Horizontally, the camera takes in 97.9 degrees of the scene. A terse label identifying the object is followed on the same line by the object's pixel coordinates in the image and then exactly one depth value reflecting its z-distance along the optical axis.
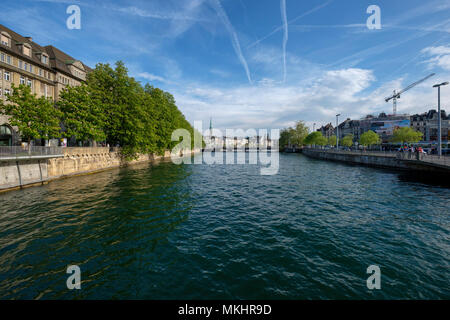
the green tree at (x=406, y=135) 60.28
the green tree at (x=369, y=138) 68.38
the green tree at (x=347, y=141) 93.38
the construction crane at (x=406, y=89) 101.99
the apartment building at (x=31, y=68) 33.34
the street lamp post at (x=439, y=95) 30.33
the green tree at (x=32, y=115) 23.75
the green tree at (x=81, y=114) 30.33
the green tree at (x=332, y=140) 107.94
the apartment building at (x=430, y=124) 97.44
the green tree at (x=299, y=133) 142.50
